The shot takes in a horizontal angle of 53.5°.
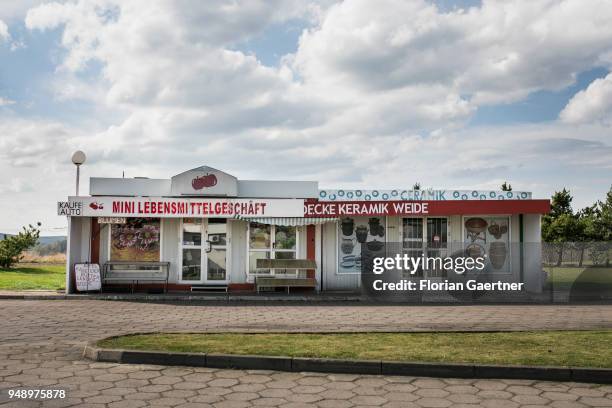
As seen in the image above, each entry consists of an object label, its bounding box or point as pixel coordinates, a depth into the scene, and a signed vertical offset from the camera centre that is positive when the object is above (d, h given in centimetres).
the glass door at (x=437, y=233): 2109 +62
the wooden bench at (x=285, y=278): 1978 -91
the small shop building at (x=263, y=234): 2003 +56
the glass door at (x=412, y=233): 2117 +62
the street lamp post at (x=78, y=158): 2062 +312
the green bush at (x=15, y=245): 3231 +27
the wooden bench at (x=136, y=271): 2028 -70
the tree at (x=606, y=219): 4469 +242
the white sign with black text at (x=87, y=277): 1927 -85
